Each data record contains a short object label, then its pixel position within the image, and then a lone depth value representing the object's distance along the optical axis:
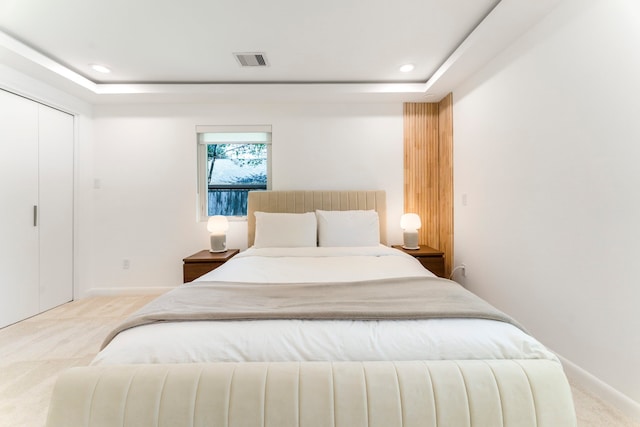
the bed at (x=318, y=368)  1.04
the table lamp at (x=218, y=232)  3.24
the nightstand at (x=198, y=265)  2.94
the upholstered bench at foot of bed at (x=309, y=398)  1.03
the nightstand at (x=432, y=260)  3.02
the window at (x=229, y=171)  3.58
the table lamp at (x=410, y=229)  3.19
